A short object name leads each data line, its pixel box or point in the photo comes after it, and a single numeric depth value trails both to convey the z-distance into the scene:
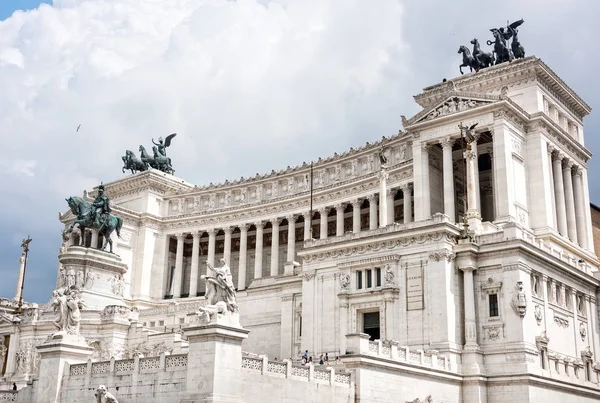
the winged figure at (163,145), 108.75
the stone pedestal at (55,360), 38.97
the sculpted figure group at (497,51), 76.56
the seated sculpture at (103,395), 34.41
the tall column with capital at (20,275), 83.51
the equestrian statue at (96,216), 73.62
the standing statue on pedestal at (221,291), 33.66
